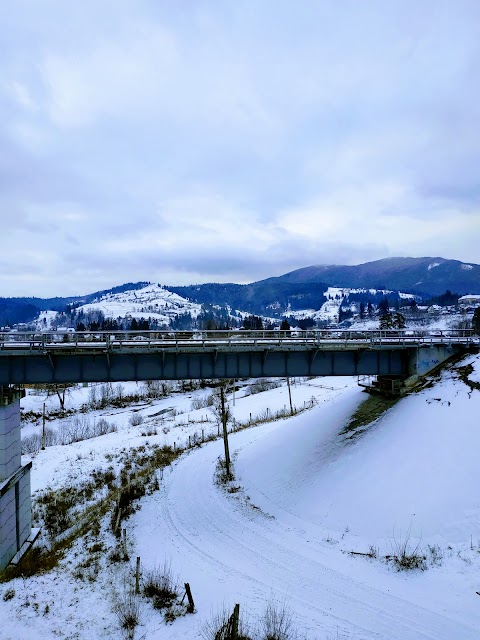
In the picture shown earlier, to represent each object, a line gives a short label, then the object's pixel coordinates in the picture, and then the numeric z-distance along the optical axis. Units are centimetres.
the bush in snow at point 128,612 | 1342
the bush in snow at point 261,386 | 8319
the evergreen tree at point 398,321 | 7808
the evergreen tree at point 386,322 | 7819
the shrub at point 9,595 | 1585
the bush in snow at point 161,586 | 1478
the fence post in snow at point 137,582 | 1551
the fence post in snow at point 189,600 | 1409
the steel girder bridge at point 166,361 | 2241
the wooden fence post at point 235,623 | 1144
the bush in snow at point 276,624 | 1232
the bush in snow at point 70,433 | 5159
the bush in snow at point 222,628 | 1204
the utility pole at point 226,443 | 2923
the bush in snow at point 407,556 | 1538
